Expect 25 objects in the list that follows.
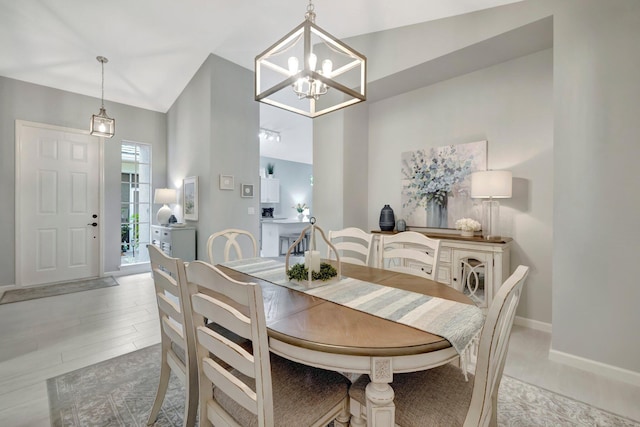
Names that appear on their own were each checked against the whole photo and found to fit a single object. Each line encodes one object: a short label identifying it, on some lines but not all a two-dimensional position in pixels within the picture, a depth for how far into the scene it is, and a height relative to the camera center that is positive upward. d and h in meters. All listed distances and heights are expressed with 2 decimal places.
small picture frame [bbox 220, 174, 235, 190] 4.18 +0.44
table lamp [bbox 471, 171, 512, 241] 2.60 +0.21
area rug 1.58 -1.14
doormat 3.57 -1.06
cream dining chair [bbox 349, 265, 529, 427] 0.87 -0.67
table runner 1.03 -0.41
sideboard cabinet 2.61 -0.49
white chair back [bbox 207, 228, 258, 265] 2.28 -0.25
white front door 3.96 +0.11
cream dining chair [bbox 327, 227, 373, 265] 2.22 -0.26
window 4.93 +0.16
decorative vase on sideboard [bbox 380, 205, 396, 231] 3.49 -0.08
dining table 0.93 -0.43
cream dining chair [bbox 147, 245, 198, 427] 1.23 -0.59
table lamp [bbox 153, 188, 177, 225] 4.49 +0.19
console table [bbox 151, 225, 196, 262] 4.08 -0.43
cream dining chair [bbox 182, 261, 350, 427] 0.89 -0.63
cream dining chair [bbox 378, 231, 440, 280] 1.87 -0.28
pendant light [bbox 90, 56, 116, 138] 3.70 +1.15
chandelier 1.55 +0.89
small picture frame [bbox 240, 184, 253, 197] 4.44 +0.34
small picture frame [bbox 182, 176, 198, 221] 4.29 +0.22
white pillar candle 1.58 -0.27
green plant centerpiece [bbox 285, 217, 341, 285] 1.57 -0.33
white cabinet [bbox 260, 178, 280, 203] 7.54 +0.59
